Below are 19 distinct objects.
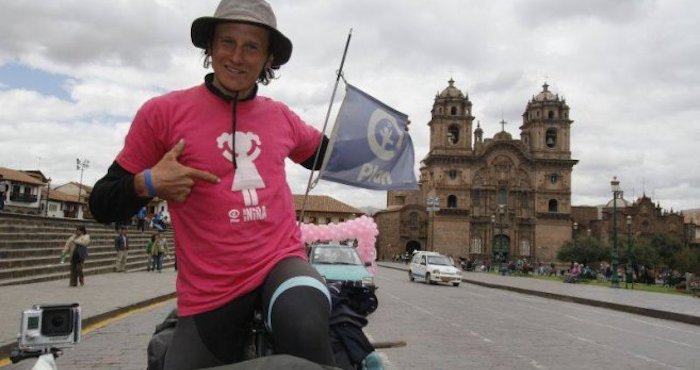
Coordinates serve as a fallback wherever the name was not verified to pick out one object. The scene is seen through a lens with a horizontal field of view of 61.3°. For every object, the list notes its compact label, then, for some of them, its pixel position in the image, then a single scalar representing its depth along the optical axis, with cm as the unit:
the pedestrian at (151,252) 2448
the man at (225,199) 203
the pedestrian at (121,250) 2205
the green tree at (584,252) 7000
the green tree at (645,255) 6268
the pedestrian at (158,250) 2462
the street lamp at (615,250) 3002
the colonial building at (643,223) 8875
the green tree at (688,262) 5056
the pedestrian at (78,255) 1488
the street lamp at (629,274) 3325
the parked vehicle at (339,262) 1455
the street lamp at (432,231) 7550
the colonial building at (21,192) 6366
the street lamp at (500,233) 7220
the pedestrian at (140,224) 3680
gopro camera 222
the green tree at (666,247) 6750
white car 2792
